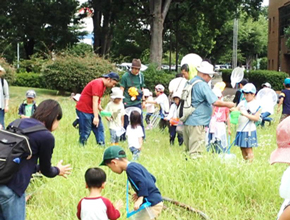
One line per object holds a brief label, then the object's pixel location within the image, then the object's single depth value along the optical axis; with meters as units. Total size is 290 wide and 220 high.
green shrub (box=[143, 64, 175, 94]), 20.25
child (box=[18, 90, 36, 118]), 8.55
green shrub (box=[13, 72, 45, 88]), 25.47
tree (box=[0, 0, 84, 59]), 31.33
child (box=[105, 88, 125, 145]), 8.41
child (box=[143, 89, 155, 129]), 11.45
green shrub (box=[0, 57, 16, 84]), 19.67
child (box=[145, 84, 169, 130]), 10.46
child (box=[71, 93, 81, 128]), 10.35
